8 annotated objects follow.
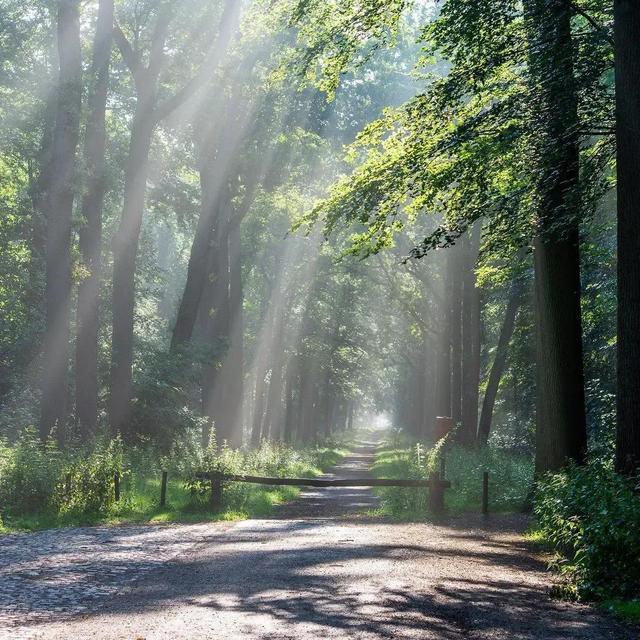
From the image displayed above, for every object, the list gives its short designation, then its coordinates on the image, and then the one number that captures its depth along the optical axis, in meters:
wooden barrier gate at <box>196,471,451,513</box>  18.75
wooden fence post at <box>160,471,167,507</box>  19.00
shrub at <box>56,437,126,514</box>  17.70
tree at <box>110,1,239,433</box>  27.73
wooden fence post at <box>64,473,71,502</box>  17.77
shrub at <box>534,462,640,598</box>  9.26
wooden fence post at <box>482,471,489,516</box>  19.06
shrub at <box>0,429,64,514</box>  17.59
